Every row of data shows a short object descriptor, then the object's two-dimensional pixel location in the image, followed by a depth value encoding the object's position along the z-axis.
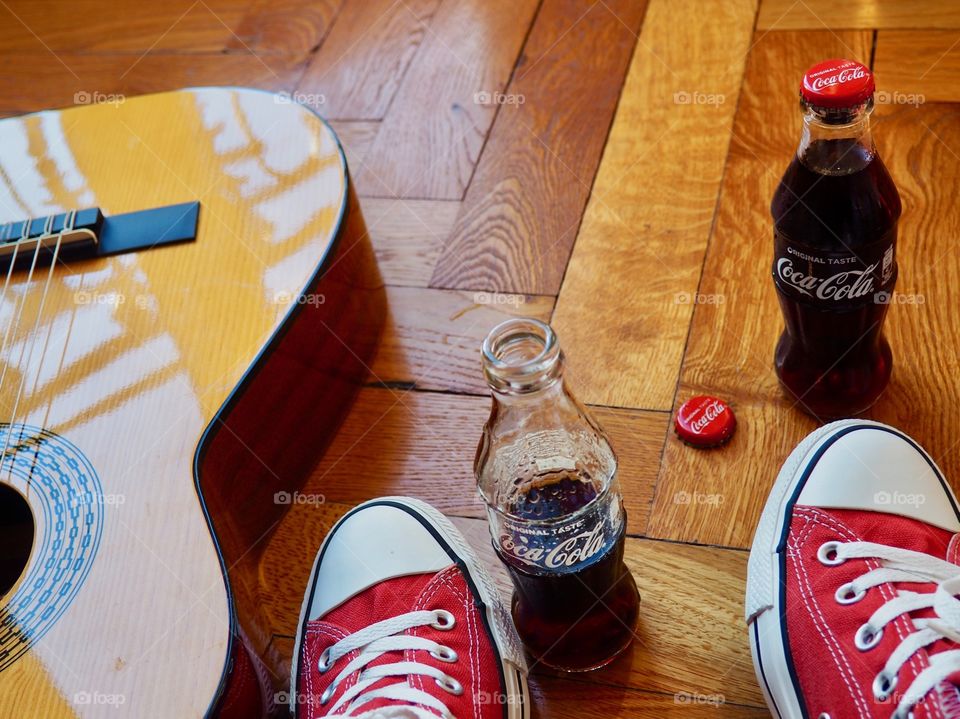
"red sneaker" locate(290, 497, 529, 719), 0.86
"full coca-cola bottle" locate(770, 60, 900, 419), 0.83
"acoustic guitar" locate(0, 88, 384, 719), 0.85
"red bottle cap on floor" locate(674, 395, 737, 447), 1.09
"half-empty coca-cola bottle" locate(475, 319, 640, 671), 0.75
